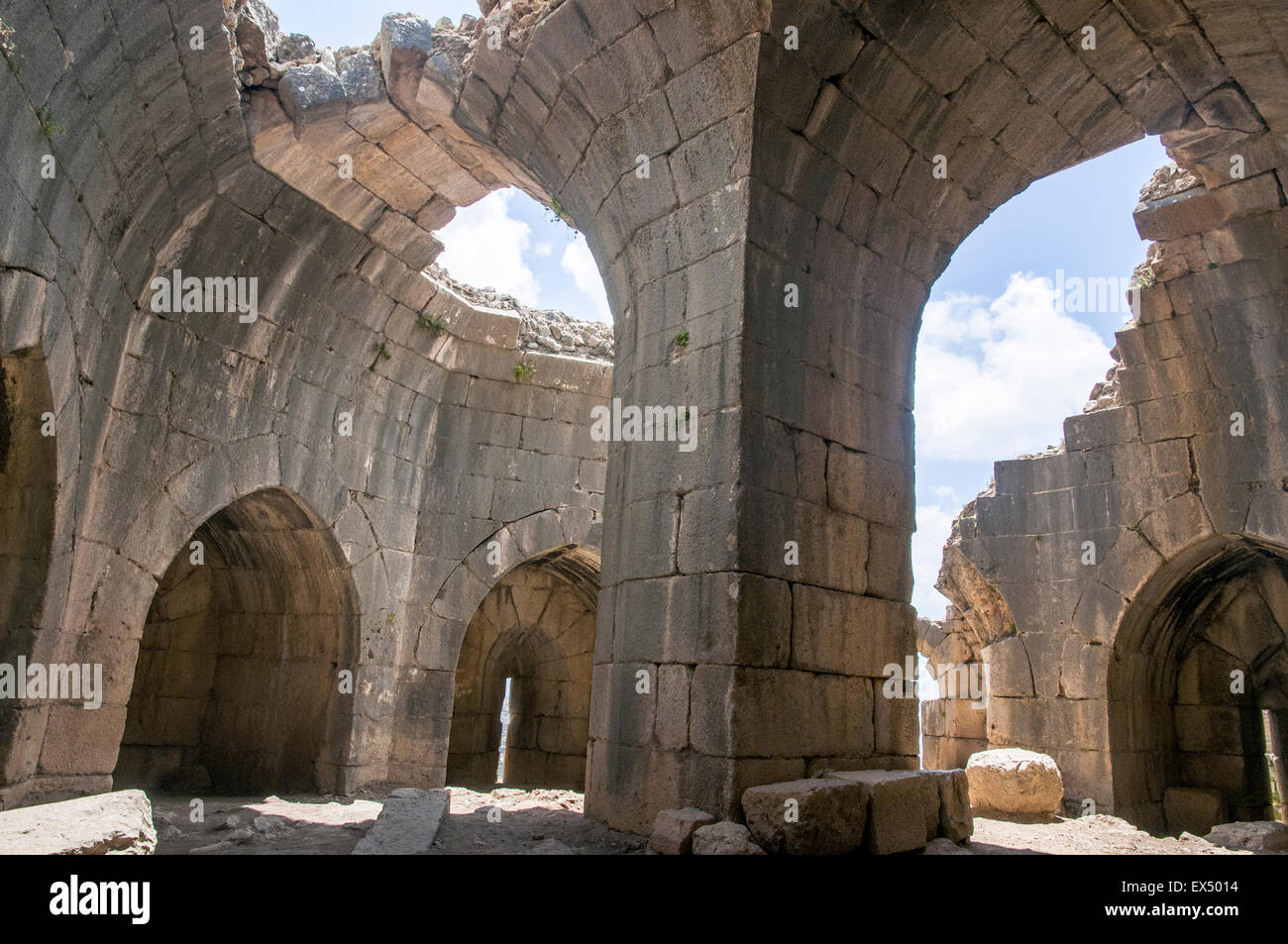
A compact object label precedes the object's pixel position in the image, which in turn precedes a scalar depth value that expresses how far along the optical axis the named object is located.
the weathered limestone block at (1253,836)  6.43
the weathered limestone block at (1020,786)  7.84
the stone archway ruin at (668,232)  4.38
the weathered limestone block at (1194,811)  9.40
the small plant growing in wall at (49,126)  4.25
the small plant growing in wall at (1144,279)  8.93
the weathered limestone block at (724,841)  3.69
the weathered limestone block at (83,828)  3.69
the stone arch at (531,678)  11.97
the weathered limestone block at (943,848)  4.26
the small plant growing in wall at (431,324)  9.03
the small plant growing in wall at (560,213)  6.16
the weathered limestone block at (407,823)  4.26
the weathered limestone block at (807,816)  3.77
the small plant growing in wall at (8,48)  3.70
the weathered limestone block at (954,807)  4.55
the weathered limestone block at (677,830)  3.82
